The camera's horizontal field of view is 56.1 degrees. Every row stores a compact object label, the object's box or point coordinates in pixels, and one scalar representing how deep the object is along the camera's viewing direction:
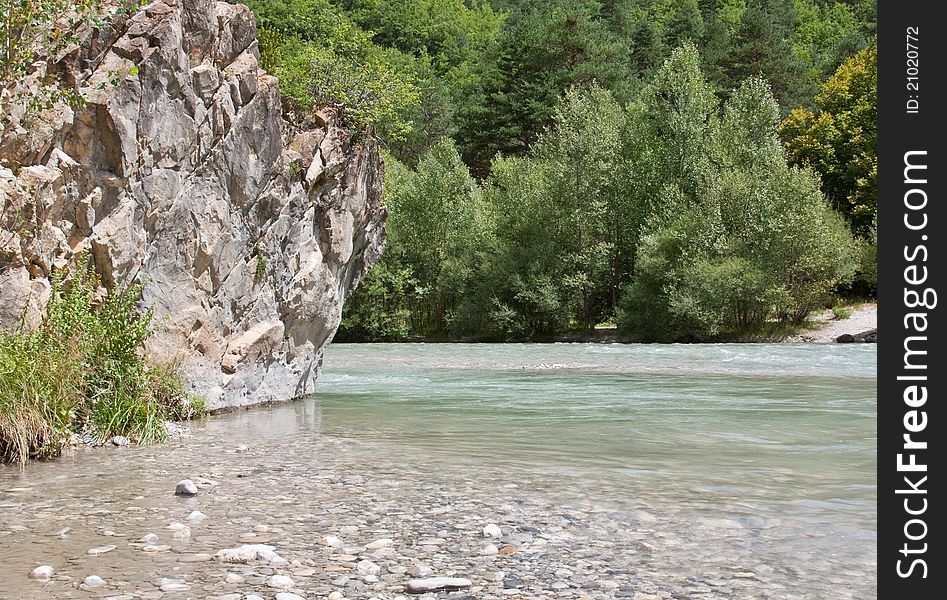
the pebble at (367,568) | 5.42
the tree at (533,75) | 63.00
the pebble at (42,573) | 5.16
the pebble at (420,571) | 5.37
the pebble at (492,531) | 6.39
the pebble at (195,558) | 5.62
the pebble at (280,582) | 5.10
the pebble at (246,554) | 5.62
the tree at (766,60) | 65.00
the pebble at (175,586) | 5.01
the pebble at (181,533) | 6.22
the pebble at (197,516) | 6.73
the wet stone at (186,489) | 7.63
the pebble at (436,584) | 5.09
